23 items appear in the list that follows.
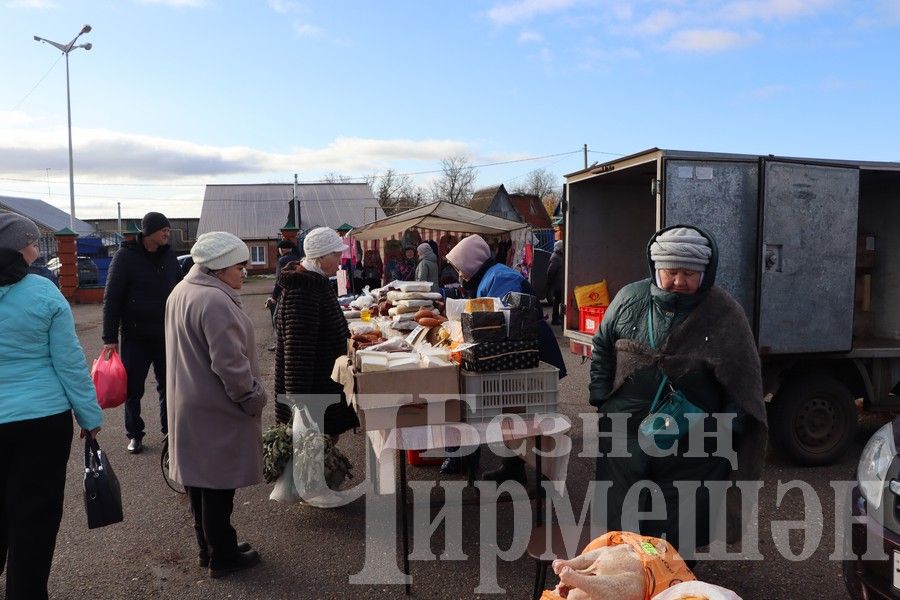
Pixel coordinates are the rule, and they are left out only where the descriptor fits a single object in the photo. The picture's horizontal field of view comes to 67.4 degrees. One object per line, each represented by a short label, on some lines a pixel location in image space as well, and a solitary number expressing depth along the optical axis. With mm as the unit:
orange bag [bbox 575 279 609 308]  6516
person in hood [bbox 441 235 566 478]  4449
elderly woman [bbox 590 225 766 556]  2947
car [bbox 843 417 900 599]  2758
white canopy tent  11000
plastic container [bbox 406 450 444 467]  5473
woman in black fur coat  4395
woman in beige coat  3496
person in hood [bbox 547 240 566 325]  14102
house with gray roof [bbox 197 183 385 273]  43938
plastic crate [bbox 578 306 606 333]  6051
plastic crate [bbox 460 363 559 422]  3453
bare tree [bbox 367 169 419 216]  58912
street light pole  26703
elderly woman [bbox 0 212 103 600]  2930
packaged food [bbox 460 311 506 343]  3424
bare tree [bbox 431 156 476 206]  62875
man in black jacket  5543
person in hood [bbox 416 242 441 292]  10586
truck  4871
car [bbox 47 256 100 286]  21406
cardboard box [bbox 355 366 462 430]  3396
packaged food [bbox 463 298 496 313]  3662
